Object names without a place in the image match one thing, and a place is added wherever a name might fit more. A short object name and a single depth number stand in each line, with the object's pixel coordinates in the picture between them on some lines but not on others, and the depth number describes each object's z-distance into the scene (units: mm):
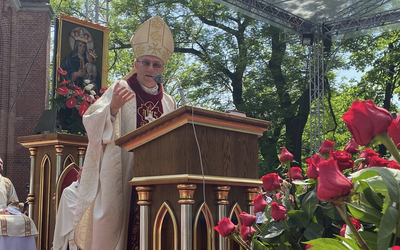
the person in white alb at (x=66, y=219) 5750
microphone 2920
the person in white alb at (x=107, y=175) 3168
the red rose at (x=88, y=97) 6868
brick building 15836
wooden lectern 2426
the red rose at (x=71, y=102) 7207
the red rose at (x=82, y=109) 6875
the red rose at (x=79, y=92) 6834
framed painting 12453
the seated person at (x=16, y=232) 6188
